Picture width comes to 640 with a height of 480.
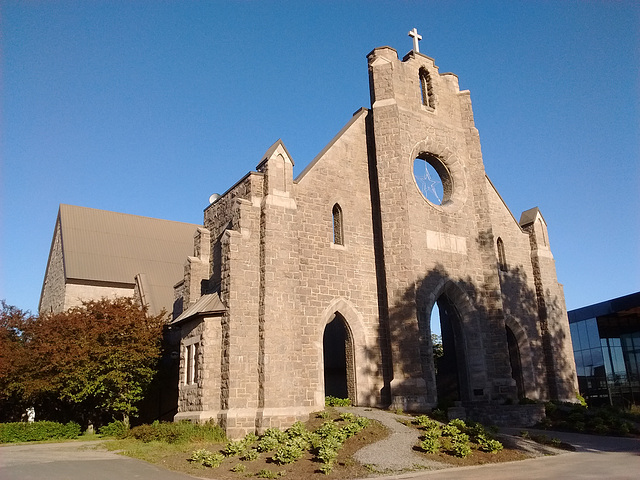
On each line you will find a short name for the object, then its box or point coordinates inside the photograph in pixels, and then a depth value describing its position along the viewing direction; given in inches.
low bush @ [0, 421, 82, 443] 757.9
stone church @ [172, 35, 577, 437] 657.0
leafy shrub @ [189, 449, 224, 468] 487.2
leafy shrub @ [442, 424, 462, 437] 526.6
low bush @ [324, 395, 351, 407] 716.7
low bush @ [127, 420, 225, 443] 597.0
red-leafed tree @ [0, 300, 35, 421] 816.3
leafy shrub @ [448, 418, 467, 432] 550.7
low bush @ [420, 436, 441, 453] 489.1
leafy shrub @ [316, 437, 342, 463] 458.6
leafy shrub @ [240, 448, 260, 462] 500.1
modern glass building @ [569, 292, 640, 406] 1419.8
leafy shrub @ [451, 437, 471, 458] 475.5
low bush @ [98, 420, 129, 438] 810.2
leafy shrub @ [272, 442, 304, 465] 473.7
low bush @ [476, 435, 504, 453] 496.7
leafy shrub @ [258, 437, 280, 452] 528.2
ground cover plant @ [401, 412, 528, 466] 476.1
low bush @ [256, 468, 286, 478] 432.9
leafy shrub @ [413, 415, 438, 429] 570.2
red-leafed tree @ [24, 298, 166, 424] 787.4
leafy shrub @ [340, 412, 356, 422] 593.3
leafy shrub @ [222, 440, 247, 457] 526.6
